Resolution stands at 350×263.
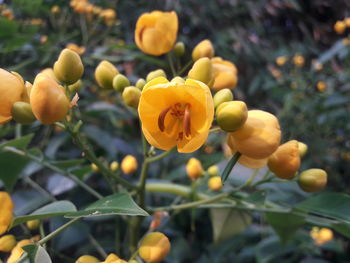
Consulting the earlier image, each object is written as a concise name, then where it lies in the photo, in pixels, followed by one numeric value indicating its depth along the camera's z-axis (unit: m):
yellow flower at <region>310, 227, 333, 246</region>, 0.35
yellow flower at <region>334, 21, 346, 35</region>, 0.74
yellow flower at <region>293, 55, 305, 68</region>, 0.80
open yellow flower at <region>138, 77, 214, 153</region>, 0.12
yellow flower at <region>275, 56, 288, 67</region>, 0.81
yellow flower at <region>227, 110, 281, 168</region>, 0.13
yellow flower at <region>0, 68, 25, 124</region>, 0.12
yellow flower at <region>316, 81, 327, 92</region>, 0.69
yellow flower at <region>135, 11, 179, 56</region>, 0.18
